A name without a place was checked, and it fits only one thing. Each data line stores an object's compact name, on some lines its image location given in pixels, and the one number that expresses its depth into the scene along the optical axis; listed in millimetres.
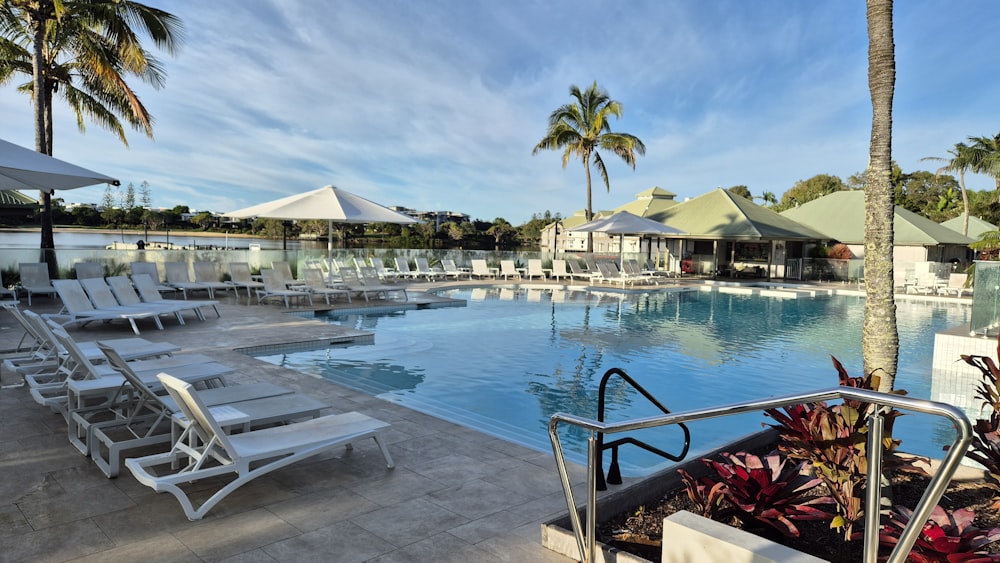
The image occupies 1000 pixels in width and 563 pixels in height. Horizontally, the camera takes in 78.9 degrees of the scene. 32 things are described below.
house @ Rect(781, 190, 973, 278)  29750
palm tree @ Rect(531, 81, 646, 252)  26625
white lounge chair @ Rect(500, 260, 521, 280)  23812
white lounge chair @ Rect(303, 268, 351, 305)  14296
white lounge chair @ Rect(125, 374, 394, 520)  3205
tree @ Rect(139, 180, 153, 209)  69750
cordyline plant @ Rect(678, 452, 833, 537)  2955
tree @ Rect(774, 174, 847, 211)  60494
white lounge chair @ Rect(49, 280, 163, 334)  9180
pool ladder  3529
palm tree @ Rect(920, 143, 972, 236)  36562
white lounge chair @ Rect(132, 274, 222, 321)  10680
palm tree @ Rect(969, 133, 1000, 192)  35531
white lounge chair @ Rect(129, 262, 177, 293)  13352
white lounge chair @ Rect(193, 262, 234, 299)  14539
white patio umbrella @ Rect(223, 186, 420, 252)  13852
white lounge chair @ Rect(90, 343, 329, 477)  3867
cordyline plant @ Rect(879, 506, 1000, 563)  2434
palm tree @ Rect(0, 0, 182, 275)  13266
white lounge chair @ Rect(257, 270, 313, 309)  13164
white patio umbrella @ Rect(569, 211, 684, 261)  22453
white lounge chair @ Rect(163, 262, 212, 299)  13395
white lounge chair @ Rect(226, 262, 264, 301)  14580
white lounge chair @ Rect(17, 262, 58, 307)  12609
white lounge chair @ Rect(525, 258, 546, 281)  24109
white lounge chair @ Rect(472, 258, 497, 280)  23234
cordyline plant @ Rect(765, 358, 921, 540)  3021
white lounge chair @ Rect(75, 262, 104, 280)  13496
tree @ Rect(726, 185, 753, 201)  74750
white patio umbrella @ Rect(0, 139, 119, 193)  5363
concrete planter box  2273
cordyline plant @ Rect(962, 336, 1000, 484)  3314
